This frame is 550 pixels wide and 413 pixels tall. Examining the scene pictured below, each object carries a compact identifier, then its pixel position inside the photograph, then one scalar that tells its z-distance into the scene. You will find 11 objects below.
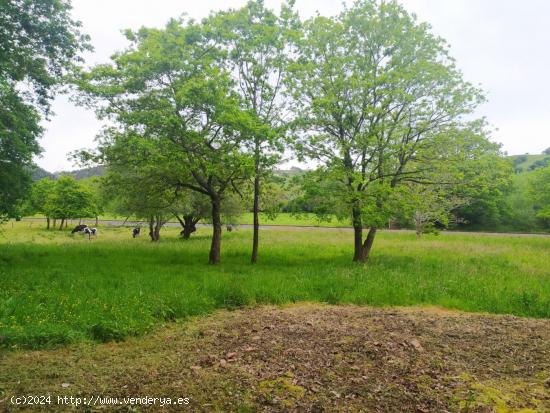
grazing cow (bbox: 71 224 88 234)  43.62
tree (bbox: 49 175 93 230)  51.56
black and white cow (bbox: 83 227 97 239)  36.75
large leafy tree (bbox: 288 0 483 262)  17.14
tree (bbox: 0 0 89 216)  14.42
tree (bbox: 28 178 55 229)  52.57
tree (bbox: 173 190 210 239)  28.85
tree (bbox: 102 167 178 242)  18.58
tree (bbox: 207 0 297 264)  16.39
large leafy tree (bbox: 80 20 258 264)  14.80
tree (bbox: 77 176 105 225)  53.53
